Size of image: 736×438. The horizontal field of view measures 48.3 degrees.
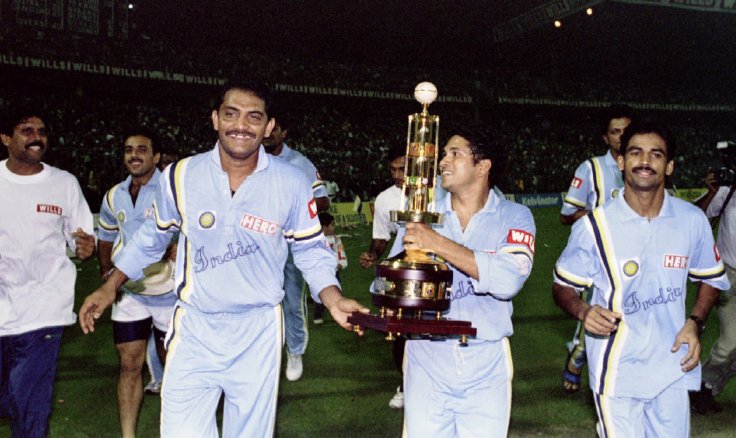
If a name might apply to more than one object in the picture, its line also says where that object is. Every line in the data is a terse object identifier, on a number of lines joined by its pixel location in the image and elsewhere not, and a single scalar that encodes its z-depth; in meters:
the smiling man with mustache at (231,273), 3.79
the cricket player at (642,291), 3.78
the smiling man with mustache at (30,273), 5.02
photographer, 6.48
